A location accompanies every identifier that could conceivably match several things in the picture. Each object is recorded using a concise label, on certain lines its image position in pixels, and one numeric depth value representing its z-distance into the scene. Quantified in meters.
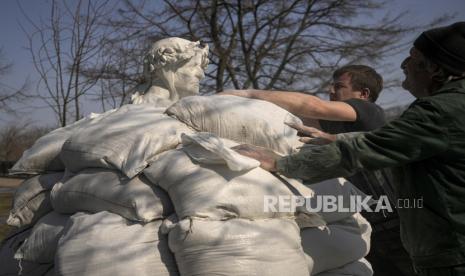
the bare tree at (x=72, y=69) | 5.75
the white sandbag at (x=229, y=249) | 1.55
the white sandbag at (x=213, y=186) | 1.62
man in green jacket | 1.31
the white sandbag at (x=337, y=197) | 1.99
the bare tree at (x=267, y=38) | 10.87
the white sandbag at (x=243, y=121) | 1.97
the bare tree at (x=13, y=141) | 29.47
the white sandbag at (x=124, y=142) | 1.86
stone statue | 2.73
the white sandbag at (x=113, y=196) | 1.73
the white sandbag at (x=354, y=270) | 2.08
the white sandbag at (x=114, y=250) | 1.61
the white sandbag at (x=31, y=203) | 2.32
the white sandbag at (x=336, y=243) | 1.90
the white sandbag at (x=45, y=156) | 2.38
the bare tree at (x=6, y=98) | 11.64
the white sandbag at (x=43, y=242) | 1.95
